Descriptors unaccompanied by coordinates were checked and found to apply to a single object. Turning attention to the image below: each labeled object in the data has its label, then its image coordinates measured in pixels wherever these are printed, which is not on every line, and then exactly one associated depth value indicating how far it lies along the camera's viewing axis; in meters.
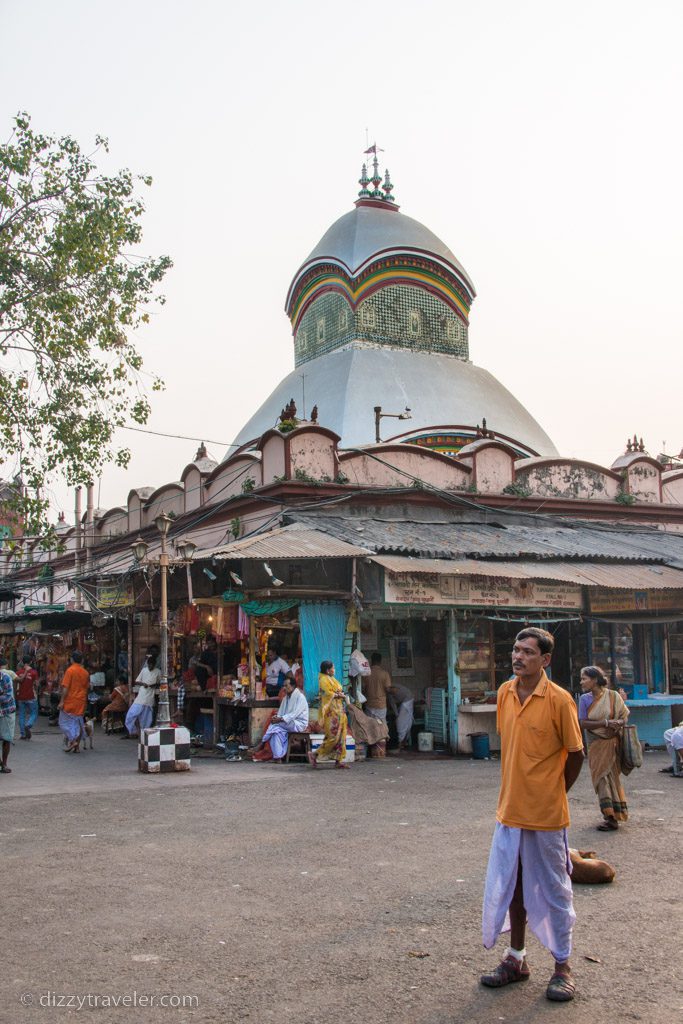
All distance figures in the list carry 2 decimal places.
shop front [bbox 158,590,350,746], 14.40
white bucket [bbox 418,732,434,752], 15.25
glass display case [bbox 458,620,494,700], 15.48
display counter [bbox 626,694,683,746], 16.19
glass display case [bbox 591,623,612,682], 16.91
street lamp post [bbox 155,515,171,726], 13.04
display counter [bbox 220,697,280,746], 14.66
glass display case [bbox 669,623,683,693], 17.80
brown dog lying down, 6.51
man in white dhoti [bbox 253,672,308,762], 13.74
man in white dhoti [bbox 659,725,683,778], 12.12
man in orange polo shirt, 4.64
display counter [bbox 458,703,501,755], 14.96
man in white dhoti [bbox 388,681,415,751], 15.33
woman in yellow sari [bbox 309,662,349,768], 13.15
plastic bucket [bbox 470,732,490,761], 14.74
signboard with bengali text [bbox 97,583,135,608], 19.30
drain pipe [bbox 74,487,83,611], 25.69
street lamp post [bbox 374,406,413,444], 19.12
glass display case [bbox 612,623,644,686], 16.98
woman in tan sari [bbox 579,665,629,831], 8.65
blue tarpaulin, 14.34
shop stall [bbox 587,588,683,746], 16.39
